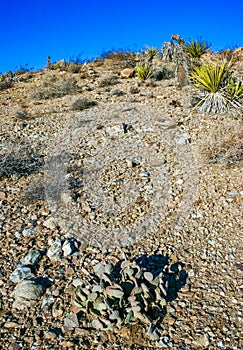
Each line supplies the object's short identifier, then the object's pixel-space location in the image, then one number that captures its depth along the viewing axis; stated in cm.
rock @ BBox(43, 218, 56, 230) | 510
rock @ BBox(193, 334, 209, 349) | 332
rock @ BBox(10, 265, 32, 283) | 424
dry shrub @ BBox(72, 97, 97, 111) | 955
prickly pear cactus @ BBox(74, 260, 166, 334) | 353
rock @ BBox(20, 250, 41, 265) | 446
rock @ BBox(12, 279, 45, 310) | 389
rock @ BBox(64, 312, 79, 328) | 360
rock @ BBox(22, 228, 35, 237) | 498
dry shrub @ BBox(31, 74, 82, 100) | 1127
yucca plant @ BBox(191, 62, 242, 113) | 851
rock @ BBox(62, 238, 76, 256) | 461
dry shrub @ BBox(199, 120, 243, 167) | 639
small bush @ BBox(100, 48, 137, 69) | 1500
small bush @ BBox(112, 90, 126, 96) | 1056
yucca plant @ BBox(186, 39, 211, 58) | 1280
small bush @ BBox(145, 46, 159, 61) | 1469
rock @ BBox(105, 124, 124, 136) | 776
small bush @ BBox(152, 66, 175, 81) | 1211
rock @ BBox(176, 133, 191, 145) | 722
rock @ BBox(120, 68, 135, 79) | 1298
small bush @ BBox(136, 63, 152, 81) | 1191
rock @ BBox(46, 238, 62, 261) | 454
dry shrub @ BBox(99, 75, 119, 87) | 1198
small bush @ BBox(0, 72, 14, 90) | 1343
